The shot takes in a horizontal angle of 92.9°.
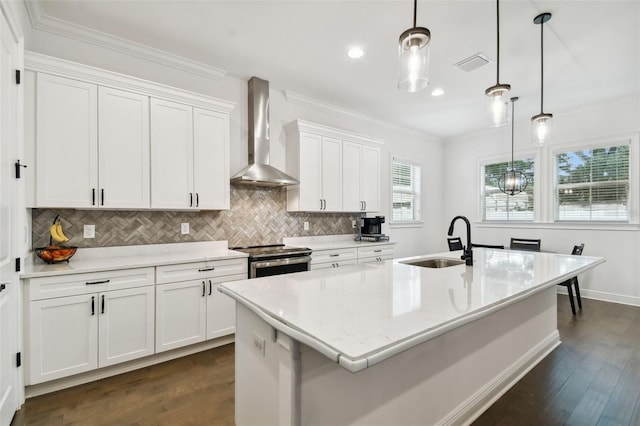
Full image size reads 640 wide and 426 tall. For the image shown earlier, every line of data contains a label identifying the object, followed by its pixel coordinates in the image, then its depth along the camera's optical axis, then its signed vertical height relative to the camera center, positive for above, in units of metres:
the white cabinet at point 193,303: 2.66 -0.85
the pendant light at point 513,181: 4.55 +0.47
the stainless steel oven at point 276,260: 3.16 -0.52
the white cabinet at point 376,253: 4.25 -0.59
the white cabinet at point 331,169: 3.97 +0.61
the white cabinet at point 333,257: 3.70 -0.58
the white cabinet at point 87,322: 2.15 -0.84
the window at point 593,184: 4.47 +0.43
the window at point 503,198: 5.39 +0.26
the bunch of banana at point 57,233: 2.51 -0.17
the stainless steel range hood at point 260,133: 3.62 +0.97
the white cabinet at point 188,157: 2.89 +0.56
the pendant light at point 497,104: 2.21 +0.81
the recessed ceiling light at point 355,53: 3.09 +1.66
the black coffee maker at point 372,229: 4.68 -0.27
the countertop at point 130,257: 2.27 -0.42
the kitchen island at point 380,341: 1.09 -0.55
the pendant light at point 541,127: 2.68 +0.75
